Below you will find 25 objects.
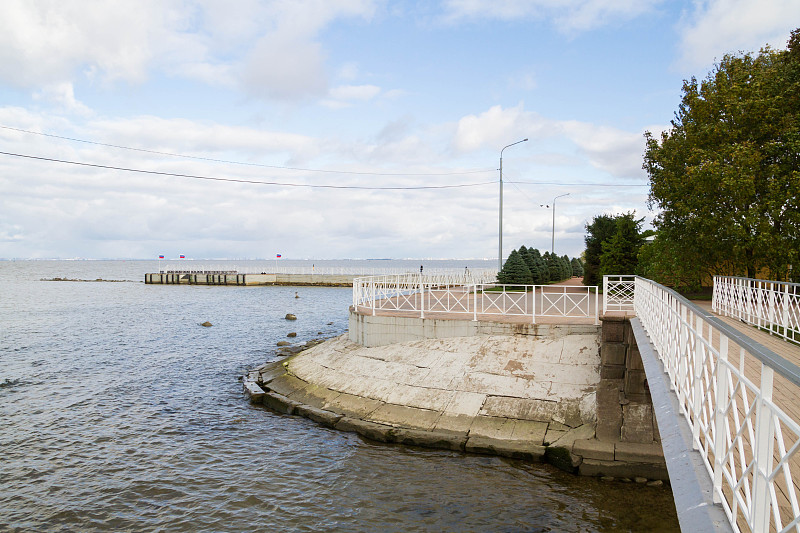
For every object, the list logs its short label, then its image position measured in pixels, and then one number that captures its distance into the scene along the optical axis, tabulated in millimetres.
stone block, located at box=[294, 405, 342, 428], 13648
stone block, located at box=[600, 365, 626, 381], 11914
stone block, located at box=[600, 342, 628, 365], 11984
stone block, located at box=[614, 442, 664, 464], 10720
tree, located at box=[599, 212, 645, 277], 31766
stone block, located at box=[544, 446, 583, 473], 10867
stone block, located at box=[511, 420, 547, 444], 11695
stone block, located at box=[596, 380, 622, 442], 11445
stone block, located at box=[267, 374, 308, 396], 16438
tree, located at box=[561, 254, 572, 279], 54025
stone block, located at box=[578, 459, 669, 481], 10547
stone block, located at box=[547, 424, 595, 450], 11367
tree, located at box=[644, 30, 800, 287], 18016
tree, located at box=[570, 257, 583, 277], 70381
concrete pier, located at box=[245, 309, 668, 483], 11328
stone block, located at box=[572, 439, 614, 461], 10906
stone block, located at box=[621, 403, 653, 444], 11367
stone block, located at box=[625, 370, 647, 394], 11688
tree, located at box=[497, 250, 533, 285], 32875
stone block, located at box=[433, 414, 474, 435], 12352
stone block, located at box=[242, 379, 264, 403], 16219
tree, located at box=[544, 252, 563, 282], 47250
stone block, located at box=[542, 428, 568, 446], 11508
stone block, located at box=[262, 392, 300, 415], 15047
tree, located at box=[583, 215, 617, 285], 36406
